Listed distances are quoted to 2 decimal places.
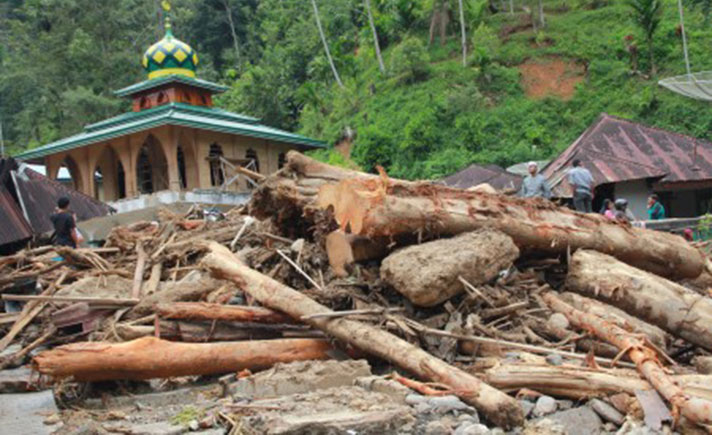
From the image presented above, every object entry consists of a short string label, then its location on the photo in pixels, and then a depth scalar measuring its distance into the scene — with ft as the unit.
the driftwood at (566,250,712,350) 22.33
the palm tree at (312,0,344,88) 146.76
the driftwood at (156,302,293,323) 21.58
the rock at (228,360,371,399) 18.74
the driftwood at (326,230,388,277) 23.66
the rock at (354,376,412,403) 17.61
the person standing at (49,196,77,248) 34.50
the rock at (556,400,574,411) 17.37
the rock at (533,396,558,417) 17.05
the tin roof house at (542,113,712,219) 60.49
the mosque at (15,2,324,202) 87.51
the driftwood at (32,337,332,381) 18.54
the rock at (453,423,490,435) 15.10
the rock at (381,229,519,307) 20.90
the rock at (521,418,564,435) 15.65
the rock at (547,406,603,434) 16.44
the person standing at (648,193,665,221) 49.73
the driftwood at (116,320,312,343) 21.45
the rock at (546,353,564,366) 19.02
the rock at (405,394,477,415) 16.49
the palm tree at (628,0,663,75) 112.37
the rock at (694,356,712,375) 19.49
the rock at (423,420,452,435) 15.40
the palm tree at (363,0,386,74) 147.33
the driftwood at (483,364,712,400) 17.40
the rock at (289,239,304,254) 26.78
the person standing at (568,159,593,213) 39.29
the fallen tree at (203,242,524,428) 16.46
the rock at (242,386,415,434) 14.94
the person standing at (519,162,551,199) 36.55
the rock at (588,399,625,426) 16.66
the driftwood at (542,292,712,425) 15.53
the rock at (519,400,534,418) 16.94
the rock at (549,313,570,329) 21.90
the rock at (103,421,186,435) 15.84
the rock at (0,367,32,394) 20.72
